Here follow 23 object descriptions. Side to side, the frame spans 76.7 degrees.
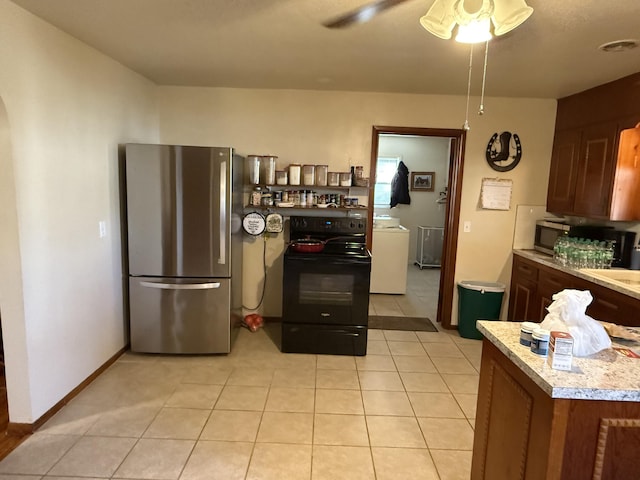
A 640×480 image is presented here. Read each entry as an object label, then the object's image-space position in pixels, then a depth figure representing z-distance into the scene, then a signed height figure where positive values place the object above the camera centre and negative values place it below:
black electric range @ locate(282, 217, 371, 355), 3.25 -0.90
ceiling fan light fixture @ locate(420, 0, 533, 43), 1.53 +0.69
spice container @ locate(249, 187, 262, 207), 3.74 -0.08
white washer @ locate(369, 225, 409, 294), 5.17 -0.84
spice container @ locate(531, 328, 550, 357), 1.33 -0.47
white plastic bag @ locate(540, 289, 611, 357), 1.35 -0.42
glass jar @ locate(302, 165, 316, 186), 3.66 +0.15
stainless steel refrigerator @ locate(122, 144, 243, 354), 2.98 -0.45
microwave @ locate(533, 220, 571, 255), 3.42 -0.30
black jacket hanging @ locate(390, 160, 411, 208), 6.79 +0.12
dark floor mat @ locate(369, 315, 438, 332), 4.03 -1.32
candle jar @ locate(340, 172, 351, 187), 3.69 +0.12
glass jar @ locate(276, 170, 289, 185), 3.65 +0.10
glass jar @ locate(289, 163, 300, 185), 3.64 +0.14
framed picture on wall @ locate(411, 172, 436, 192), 6.94 +0.24
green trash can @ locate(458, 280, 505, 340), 3.70 -0.98
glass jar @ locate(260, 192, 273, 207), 3.74 -0.10
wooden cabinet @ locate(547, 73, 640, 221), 2.93 +0.37
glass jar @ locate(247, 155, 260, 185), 3.64 +0.18
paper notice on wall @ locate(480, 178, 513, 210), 3.82 +0.04
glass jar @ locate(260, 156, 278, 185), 3.64 +0.18
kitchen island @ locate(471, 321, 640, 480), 1.17 -0.65
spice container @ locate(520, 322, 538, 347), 1.42 -0.48
